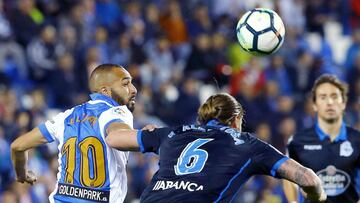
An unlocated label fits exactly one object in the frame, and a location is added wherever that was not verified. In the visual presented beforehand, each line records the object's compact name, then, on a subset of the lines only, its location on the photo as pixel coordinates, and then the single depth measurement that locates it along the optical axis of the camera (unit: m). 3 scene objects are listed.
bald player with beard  14.80
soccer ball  17.06
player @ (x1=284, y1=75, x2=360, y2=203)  17.20
